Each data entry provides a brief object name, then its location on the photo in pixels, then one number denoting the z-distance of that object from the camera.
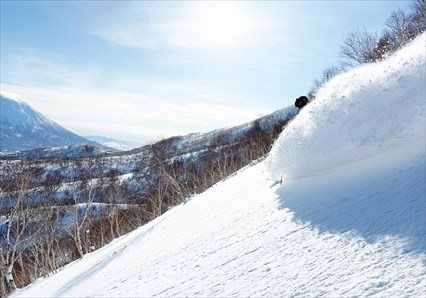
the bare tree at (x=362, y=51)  31.58
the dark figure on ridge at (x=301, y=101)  10.21
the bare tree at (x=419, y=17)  26.72
